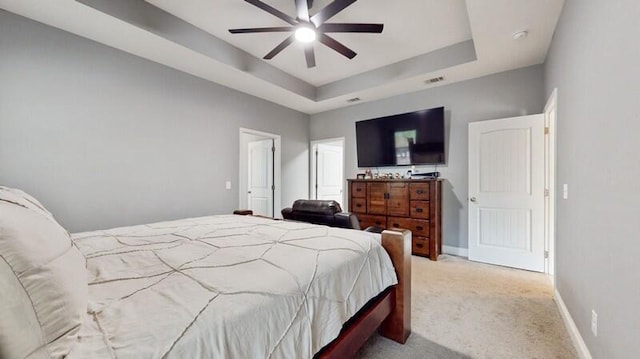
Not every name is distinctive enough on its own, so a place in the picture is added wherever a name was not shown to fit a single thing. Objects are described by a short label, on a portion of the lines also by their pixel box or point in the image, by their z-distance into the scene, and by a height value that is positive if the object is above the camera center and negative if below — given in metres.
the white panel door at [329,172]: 5.80 +0.15
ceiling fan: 2.20 +1.44
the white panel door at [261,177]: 5.19 +0.03
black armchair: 2.49 -0.36
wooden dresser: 3.68 -0.45
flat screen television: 4.03 +0.66
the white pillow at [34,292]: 0.55 -0.28
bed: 0.63 -0.40
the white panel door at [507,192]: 3.19 -0.17
